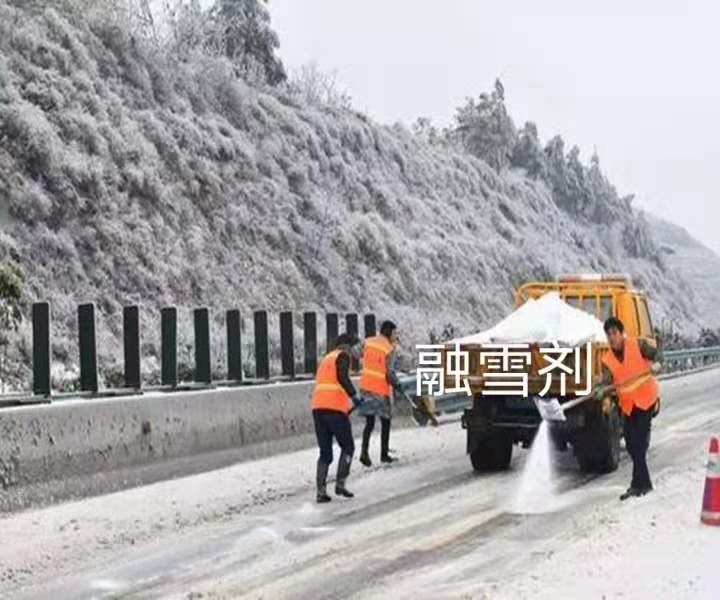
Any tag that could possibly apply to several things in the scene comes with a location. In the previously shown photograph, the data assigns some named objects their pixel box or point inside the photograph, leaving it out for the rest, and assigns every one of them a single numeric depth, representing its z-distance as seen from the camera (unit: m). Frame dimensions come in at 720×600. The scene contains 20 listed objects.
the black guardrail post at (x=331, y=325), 19.30
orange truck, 13.25
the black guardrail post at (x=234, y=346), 16.27
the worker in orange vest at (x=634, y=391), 11.64
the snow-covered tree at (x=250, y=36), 35.50
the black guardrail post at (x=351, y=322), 20.13
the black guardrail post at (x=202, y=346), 15.34
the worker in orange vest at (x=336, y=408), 12.30
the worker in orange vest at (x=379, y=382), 15.19
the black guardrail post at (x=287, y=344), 17.77
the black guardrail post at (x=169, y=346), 14.59
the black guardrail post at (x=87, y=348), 13.01
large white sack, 13.50
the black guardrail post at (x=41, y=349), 12.16
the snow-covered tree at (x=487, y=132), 61.75
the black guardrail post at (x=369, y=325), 21.39
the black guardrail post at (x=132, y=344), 13.78
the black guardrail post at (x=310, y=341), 18.69
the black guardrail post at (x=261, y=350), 16.92
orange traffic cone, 9.02
